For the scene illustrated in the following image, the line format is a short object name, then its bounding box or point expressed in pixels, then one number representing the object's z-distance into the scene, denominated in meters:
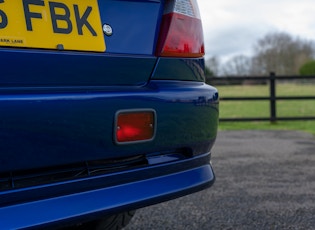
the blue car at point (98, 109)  1.24
